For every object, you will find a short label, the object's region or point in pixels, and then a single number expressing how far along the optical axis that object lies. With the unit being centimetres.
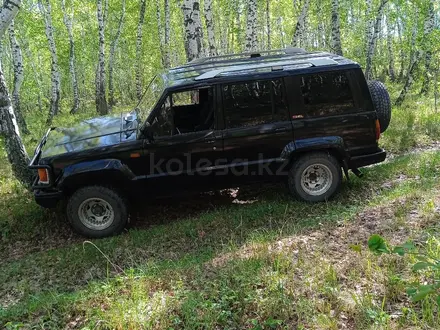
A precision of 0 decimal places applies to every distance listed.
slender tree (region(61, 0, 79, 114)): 1813
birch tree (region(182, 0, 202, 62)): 855
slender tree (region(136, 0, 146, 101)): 1798
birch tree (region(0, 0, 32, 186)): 614
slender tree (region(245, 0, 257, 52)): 1115
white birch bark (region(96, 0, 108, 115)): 1533
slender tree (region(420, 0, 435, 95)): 1294
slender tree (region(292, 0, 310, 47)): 1408
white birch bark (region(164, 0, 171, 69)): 1761
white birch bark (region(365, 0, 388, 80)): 1392
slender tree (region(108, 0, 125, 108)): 1834
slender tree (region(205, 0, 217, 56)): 1227
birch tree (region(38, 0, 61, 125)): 1479
